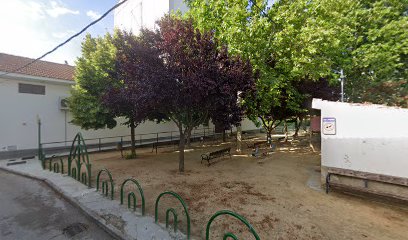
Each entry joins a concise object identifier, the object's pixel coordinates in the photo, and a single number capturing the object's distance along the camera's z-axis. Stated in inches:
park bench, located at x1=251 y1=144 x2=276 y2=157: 546.7
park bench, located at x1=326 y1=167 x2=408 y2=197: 247.4
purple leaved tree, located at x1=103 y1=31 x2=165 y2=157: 320.5
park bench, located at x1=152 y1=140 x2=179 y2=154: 783.0
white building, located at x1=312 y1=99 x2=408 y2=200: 248.2
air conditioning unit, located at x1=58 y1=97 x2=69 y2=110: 663.1
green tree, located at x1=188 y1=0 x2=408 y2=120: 440.8
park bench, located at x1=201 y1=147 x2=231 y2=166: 449.4
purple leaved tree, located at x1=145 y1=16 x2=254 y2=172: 314.5
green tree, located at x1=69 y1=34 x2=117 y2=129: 506.0
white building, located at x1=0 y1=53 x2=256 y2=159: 573.3
